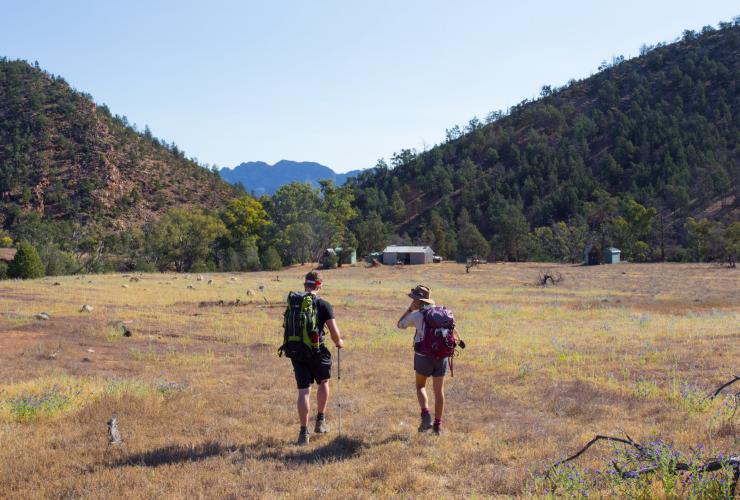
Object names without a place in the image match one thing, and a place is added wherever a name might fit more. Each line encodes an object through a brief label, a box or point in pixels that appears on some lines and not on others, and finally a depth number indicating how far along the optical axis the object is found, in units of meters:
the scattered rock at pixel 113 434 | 7.02
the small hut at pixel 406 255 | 84.69
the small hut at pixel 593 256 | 77.50
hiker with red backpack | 7.41
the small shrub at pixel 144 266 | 70.19
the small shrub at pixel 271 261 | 76.38
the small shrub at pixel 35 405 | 8.01
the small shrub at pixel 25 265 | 46.62
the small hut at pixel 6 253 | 55.24
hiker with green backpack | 7.20
